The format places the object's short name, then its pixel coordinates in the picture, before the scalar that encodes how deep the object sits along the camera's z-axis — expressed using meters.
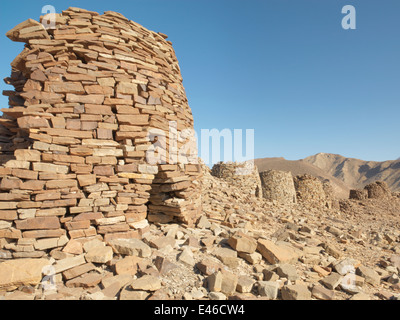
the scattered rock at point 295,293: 2.80
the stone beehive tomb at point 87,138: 3.27
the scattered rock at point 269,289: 2.86
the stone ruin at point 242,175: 11.83
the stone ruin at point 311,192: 15.52
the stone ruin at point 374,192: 19.28
